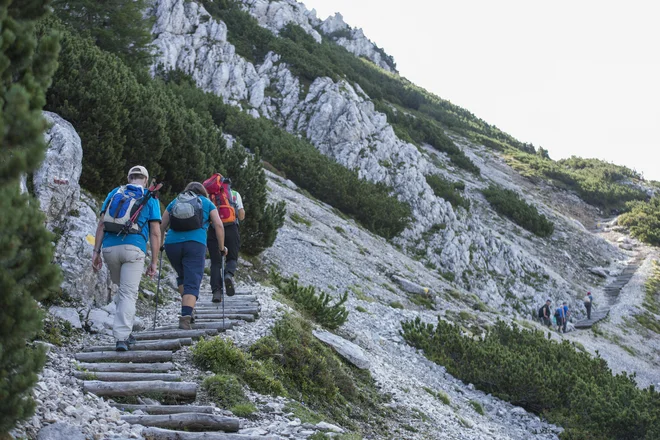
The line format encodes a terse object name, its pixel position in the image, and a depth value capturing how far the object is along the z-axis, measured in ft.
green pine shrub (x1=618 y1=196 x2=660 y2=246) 166.58
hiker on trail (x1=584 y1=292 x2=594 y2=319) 101.37
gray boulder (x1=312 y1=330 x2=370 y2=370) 33.09
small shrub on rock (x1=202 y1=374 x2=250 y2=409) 18.83
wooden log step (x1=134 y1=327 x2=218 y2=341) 23.85
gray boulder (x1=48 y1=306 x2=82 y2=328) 22.98
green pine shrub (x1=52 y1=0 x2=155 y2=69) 64.34
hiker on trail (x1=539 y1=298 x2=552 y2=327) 90.17
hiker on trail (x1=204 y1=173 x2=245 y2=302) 30.24
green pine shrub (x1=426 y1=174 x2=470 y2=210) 128.36
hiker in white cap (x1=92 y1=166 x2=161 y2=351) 20.40
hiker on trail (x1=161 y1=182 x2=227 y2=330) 24.37
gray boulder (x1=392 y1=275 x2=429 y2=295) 70.69
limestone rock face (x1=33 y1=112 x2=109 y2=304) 26.00
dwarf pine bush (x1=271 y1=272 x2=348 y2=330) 39.80
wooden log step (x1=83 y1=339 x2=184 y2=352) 21.72
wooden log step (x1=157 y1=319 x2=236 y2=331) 26.25
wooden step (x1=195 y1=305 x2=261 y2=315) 30.23
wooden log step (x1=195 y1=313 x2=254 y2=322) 28.89
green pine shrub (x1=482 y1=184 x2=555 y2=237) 143.33
